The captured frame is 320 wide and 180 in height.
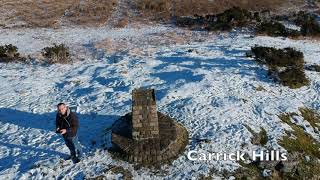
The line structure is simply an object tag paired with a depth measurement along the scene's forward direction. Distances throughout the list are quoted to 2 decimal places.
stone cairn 6.71
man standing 6.16
